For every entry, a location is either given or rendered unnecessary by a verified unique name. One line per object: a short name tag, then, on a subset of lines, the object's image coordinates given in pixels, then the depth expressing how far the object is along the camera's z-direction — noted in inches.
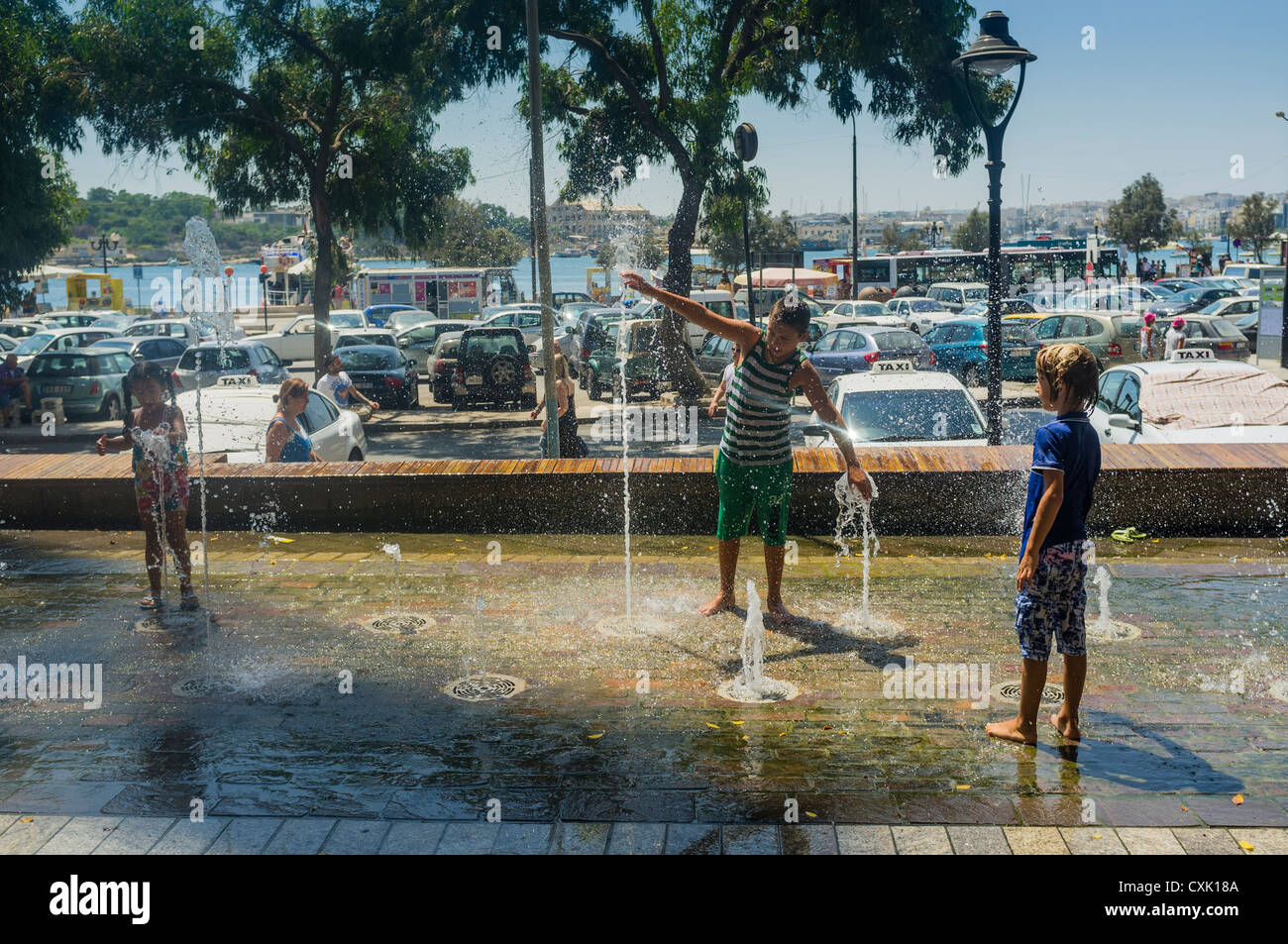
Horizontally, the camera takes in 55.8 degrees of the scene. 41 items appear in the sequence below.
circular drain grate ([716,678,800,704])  220.5
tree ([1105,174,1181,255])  3238.2
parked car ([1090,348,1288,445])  425.1
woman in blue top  366.6
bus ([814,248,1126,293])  2182.6
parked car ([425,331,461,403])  952.3
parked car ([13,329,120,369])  1187.9
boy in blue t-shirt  191.9
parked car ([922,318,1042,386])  989.2
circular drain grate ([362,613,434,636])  268.1
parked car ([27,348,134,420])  889.5
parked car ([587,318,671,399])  900.6
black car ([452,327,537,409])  908.6
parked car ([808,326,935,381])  970.1
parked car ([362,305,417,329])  1748.3
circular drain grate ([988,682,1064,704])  216.5
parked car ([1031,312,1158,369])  976.9
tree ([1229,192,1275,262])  3129.9
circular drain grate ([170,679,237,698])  227.9
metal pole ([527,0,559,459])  536.4
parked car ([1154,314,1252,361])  1063.6
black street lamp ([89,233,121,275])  2505.5
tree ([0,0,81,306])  832.3
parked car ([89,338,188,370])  1021.8
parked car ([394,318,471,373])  1154.0
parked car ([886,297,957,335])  1472.7
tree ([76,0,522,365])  812.0
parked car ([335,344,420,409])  938.1
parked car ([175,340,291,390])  922.7
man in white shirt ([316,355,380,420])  612.4
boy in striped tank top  258.4
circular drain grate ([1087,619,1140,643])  253.4
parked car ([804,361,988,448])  418.0
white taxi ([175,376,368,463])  434.9
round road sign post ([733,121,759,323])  799.7
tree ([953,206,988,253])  3356.3
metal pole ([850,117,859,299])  1876.2
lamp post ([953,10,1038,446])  402.3
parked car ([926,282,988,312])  1699.1
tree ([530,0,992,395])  782.5
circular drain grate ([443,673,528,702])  224.8
